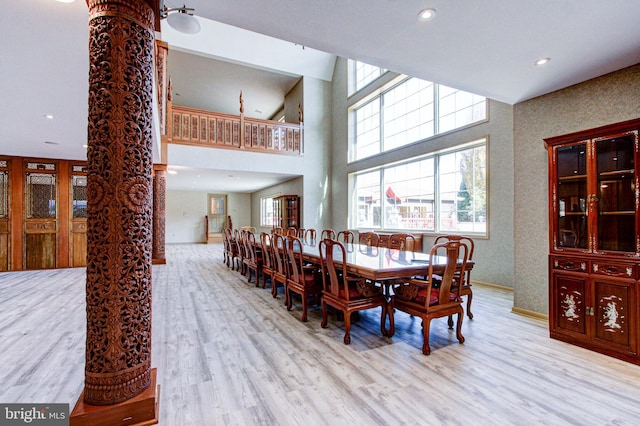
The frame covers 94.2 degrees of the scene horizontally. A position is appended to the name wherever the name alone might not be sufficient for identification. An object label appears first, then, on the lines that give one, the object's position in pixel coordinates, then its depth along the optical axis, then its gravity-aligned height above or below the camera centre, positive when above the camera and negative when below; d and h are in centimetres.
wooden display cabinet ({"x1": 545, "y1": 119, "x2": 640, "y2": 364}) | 245 -22
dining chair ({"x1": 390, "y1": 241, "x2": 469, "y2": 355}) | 255 -77
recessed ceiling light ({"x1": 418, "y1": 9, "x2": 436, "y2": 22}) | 201 +138
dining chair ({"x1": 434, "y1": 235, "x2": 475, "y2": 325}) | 320 -81
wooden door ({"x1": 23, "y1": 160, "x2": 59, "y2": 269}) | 653 +5
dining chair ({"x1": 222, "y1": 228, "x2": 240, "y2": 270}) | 669 -74
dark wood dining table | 262 -48
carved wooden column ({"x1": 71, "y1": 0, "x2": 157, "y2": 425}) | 151 -1
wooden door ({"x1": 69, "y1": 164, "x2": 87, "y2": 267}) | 688 -2
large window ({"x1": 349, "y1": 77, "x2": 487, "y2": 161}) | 561 +224
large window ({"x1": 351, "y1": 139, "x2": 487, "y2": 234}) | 536 +48
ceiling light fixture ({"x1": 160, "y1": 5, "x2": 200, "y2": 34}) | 321 +216
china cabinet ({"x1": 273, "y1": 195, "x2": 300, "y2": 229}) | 911 +16
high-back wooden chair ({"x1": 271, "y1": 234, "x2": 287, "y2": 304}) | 409 -68
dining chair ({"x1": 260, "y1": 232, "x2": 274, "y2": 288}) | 460 -68
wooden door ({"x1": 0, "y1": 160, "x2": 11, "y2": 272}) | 634 +6
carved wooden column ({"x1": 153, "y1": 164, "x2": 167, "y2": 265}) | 712 +14
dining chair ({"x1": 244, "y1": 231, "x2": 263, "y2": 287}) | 521 -73
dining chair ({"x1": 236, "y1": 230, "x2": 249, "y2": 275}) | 580 -70
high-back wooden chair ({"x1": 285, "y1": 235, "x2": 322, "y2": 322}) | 349 -78
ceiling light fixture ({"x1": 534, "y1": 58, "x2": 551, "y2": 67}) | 259 +135
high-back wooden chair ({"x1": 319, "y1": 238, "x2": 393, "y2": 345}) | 281 -78
